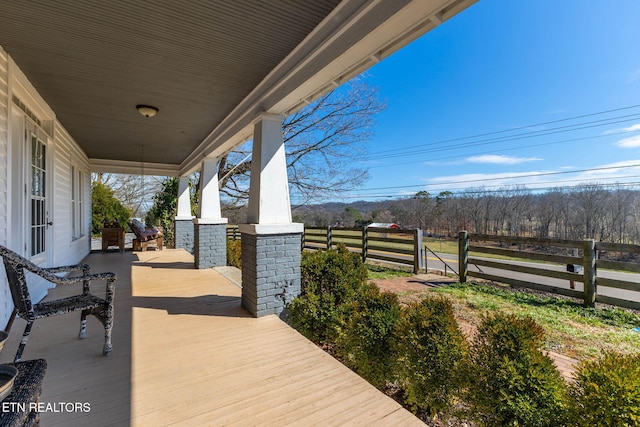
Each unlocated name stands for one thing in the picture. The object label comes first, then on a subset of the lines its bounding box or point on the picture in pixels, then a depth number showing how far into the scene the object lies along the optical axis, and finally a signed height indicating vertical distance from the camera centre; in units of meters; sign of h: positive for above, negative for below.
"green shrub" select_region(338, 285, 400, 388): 2.14 -0.99
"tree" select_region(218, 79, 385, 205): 10.98 +2.62
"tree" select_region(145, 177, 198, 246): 10.38 +0.22
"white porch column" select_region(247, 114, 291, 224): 3.42 +0.44
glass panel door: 3.83 +0.21
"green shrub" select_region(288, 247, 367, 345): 2.92 -0.91
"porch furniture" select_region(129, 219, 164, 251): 8.95 -0.76
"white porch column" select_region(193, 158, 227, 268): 5.98 -0.28
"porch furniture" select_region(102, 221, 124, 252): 8.80 -0.75
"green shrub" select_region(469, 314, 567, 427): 1.37 -0.86
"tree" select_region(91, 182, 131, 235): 11.54 +0.19
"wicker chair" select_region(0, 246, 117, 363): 1.98 -0.71
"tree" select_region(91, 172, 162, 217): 19.33 +1.79
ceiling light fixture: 4.09 +1.48
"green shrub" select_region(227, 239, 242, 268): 6.26 -0.93
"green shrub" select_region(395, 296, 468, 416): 1.73 -0.93
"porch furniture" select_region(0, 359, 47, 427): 0.97 -0.69
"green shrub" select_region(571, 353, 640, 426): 1.10 -0.74
